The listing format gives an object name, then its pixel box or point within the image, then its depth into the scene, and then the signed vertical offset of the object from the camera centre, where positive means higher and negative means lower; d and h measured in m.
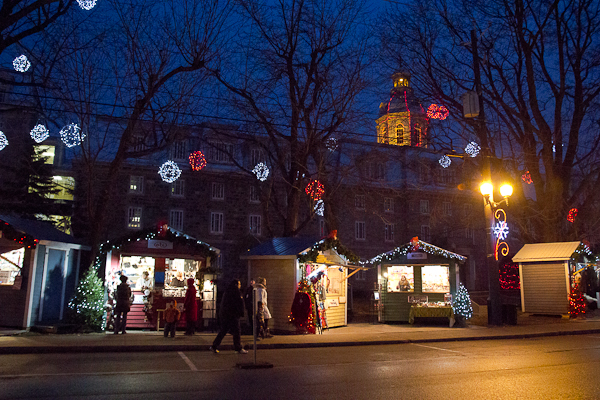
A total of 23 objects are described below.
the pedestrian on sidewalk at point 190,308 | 15.54 -0.59
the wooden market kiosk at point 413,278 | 19.97 +0.52
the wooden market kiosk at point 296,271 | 16.98 +0.62
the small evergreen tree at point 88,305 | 15.52 -0.54
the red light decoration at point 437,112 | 21.78 +7.70
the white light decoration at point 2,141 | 16.39 +4.57
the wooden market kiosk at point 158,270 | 16.75 +0.59
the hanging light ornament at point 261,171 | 20.33 +4.65
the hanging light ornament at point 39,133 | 17.38 +5.15
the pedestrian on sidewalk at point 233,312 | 11.37 -0.50
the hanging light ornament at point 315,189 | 19.64 +3.83
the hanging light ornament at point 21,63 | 14.55 +6.23
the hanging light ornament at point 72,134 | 16.73 +4.91
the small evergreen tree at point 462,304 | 18.81 -0.44
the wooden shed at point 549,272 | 21.41 +0.88
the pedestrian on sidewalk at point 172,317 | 14.79 -0.82
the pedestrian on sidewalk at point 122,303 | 15.27 -0.46
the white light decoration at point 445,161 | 31.07 +7.97
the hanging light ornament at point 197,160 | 19.45 +4.84
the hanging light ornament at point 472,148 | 22.39 +6.17
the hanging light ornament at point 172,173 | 23.31 +5.23
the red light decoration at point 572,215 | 24.22 +3.65
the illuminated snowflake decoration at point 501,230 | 18.12 +2.20
